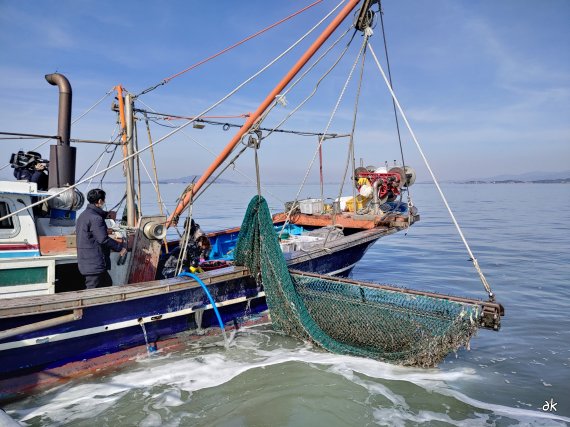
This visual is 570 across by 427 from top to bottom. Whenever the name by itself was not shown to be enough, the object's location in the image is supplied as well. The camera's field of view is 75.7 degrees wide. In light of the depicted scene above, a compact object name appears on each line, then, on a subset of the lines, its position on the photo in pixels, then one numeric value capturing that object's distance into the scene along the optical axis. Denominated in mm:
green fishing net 4902
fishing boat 4754
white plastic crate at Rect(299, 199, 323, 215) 12547
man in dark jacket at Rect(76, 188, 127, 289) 5477
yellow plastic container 12852
